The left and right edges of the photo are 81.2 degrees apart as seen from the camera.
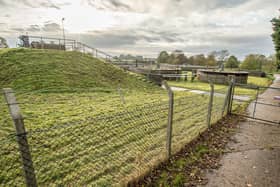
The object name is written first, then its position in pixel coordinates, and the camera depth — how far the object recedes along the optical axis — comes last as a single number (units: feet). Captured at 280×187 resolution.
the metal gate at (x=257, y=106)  20.43
